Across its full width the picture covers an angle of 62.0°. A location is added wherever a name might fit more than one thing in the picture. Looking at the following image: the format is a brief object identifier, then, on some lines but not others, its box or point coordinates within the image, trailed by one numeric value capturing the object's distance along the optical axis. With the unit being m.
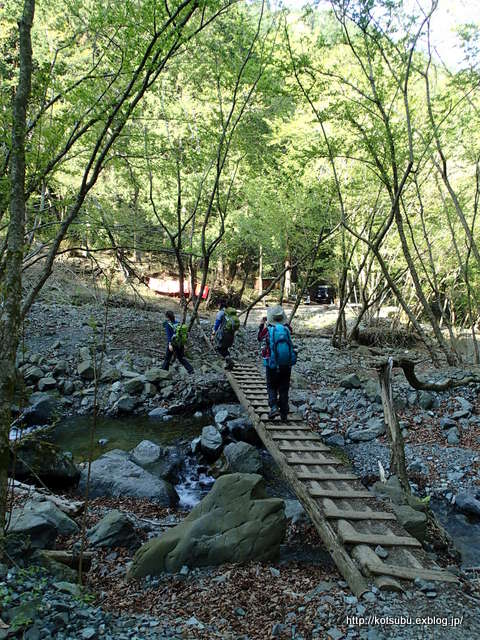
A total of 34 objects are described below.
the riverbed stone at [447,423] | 8.59
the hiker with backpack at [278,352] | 6.71
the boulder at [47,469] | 6.41
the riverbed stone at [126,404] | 10.78
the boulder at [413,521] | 4.59
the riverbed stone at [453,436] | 8.09
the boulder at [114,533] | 4.71
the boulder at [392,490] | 5.40
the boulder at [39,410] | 9.65
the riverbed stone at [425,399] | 9.47
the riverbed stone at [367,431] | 8.81
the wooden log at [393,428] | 5.72
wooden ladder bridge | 3.50
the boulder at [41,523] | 4.08
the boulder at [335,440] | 8.75
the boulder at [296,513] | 5.34
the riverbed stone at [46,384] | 11.63
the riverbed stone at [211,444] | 8.21
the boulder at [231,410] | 9.94
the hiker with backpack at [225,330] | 11.48
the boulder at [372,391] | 10.22
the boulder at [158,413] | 10.71
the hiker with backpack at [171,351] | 11.27
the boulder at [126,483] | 6.45
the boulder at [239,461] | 7.36
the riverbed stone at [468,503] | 6.05
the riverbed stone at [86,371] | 12.25
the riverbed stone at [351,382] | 11.09
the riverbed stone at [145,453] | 7.63
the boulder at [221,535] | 4.14
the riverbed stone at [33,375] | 11.86
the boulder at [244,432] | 9.09
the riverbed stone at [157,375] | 11.98
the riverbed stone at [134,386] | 11.57
